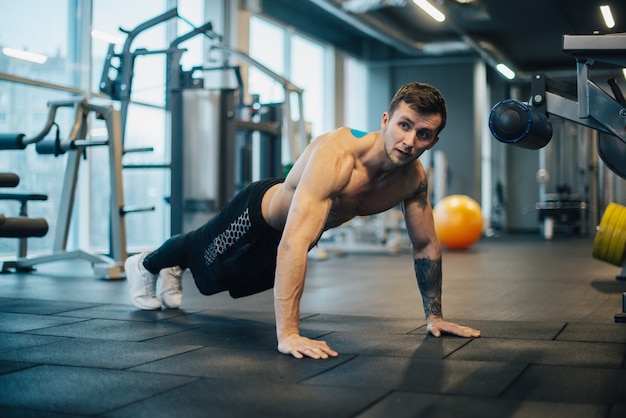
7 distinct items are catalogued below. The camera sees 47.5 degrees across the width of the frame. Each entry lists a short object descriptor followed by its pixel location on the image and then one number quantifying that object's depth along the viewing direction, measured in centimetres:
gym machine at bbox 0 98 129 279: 486
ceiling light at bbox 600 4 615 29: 766
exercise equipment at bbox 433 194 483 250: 784
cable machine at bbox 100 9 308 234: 548
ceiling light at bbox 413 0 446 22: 722
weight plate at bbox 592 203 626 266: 453
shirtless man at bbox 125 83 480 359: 214
